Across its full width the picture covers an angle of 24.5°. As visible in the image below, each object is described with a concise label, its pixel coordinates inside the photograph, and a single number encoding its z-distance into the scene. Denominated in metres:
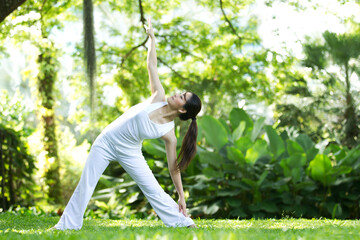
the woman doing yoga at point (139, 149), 7.03
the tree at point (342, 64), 20.03
